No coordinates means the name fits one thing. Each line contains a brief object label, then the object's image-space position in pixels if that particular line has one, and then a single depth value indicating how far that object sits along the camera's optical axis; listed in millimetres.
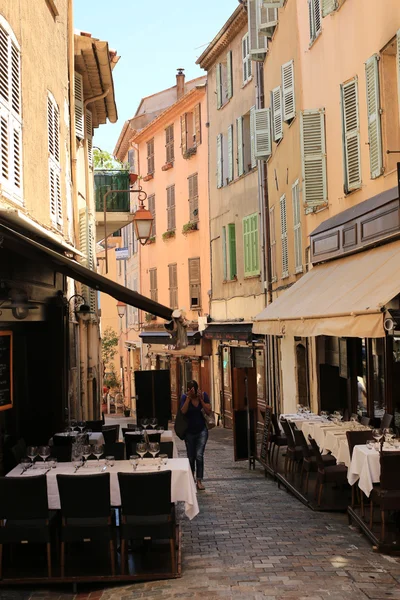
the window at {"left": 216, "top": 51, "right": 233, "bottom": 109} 27359
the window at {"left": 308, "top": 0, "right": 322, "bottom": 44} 16516
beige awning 9227
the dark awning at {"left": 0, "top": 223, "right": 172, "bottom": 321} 9391
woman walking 13383
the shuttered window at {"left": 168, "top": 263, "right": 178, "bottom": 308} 34906
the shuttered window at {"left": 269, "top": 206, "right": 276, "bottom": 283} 22203
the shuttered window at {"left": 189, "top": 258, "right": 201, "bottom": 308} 32406
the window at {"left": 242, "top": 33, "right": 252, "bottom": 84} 25344
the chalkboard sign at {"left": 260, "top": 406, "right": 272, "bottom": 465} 15202
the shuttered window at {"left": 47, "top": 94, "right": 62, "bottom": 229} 14109
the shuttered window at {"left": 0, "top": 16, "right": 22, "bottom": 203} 10148
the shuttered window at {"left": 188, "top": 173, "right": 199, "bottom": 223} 32500
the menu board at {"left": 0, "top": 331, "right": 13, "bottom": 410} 11695
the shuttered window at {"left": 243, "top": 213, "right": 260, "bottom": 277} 24312
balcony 24969
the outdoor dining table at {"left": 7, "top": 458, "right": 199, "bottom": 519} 8641
